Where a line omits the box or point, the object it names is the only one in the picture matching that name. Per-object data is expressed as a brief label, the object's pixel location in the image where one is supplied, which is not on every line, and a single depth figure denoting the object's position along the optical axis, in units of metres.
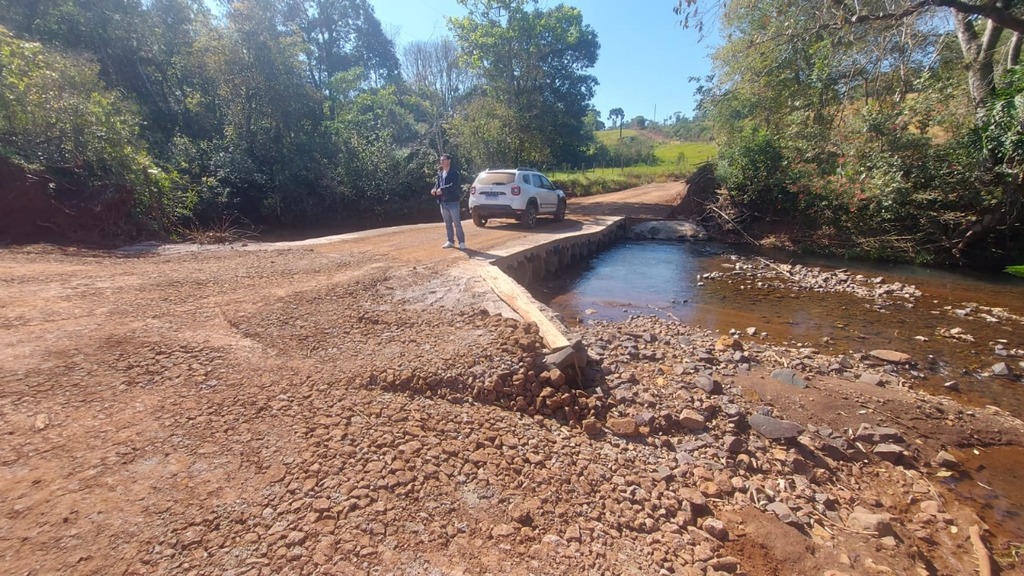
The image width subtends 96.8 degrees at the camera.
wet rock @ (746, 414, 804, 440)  4.16
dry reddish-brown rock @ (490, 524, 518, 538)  2.62
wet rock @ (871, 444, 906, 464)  4.13
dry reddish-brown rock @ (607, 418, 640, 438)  3.91
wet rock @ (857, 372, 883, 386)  5.66
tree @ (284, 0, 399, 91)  33.84
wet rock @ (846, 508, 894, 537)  3.20
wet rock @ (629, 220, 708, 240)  17.22
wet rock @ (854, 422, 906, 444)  4.39
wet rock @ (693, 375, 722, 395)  4.95
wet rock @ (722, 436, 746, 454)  3.91
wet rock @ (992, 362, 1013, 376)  6.11
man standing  8.72
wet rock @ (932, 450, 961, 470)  4.18
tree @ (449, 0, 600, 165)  22.00
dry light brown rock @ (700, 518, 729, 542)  2.97
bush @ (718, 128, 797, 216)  15.59
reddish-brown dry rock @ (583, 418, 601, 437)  3.87
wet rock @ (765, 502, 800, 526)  3.22
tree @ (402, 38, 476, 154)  30.44
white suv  12.60
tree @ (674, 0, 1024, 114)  9.42
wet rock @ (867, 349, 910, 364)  6.50
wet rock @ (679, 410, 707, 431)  4.17
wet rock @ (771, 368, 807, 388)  5.39
